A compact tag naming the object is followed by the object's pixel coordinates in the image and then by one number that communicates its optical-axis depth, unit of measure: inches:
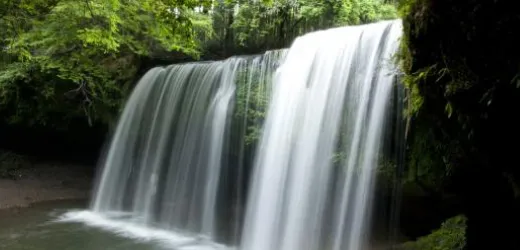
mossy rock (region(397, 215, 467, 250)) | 199.2
